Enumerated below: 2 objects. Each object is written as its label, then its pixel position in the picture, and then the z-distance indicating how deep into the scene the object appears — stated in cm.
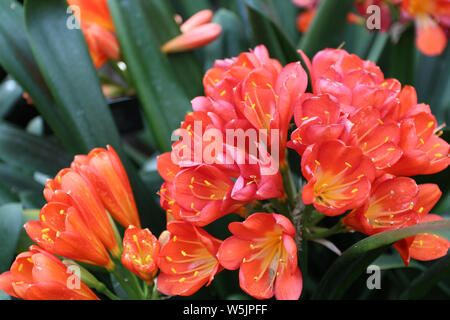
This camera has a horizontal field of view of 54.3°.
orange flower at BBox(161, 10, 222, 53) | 59
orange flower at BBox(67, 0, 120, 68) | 59
